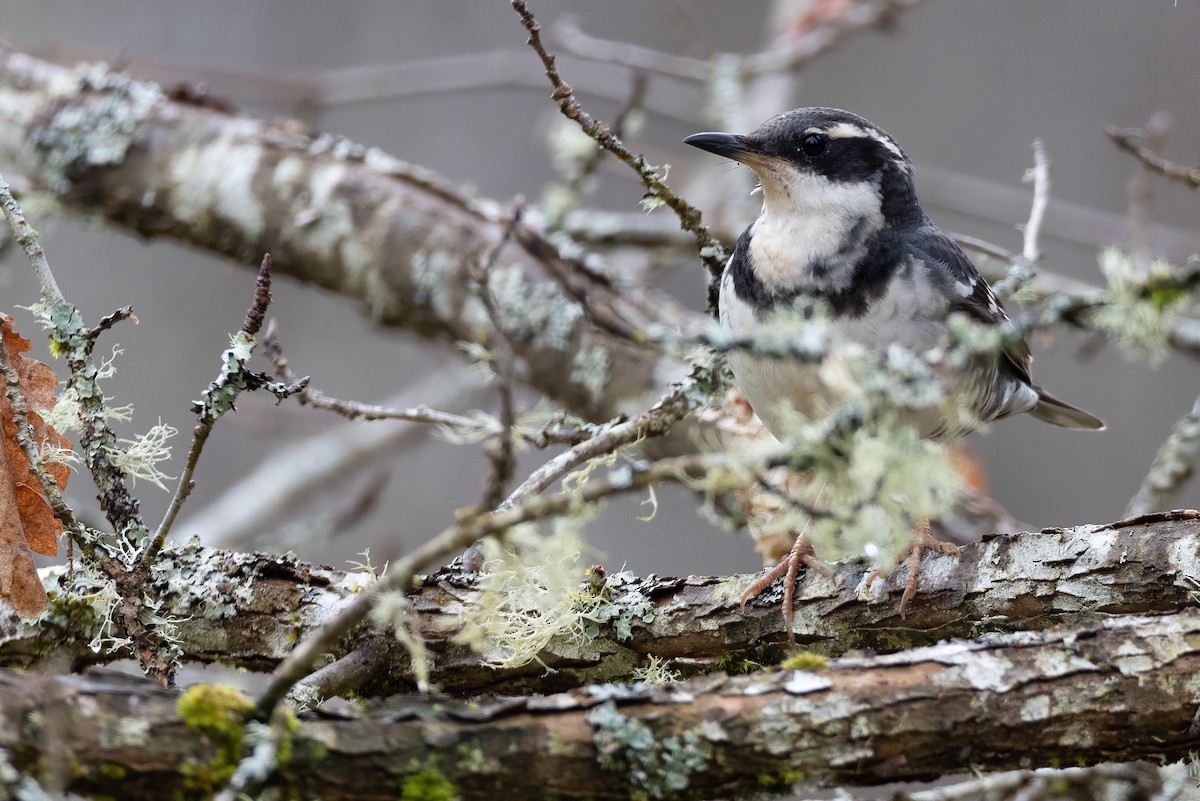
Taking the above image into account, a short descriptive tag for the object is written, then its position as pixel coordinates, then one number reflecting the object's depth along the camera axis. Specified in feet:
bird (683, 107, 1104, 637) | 19.58
